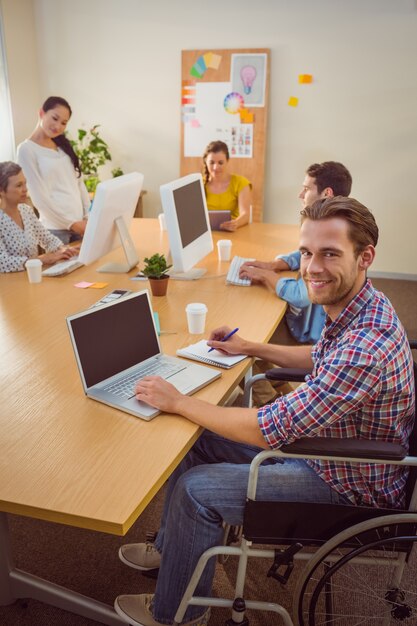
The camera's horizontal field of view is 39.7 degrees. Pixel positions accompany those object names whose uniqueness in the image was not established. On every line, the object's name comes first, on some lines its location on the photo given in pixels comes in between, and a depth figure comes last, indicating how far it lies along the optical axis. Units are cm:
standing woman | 342
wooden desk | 119
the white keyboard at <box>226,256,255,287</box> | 259
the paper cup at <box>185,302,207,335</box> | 200
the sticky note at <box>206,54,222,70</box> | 496
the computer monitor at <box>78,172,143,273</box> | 241
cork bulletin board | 492
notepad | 181
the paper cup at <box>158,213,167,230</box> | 357
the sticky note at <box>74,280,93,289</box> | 257
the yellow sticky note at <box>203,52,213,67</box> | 497
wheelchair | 128
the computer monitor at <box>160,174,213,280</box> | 239
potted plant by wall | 524
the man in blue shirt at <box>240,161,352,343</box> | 241
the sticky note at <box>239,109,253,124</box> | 501
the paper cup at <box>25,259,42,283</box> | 258
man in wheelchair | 130
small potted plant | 236
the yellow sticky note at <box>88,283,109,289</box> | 257
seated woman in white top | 279
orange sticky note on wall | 482
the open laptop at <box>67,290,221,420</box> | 153
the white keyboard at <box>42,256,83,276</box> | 271
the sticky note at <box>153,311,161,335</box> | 188
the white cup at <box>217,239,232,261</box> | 294
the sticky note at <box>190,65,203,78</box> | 504
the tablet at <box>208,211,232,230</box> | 362
